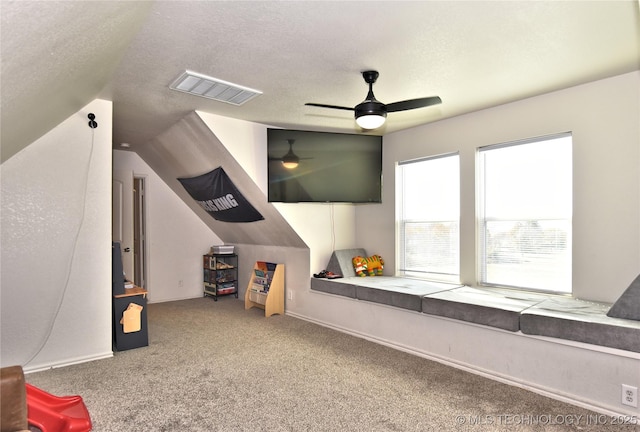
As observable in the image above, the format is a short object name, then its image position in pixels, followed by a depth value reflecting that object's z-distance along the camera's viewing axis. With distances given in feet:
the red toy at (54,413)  7.18
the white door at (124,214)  18.88
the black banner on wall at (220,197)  16.24
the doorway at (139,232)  20.06
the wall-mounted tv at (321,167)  14.87
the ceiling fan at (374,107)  9.68
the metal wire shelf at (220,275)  20.40
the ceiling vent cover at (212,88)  10.23
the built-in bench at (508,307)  8.39
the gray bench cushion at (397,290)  12.23
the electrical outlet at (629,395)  7.89
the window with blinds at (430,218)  14.56
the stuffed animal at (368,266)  16.55
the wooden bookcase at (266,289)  17.02
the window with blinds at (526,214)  11.59
